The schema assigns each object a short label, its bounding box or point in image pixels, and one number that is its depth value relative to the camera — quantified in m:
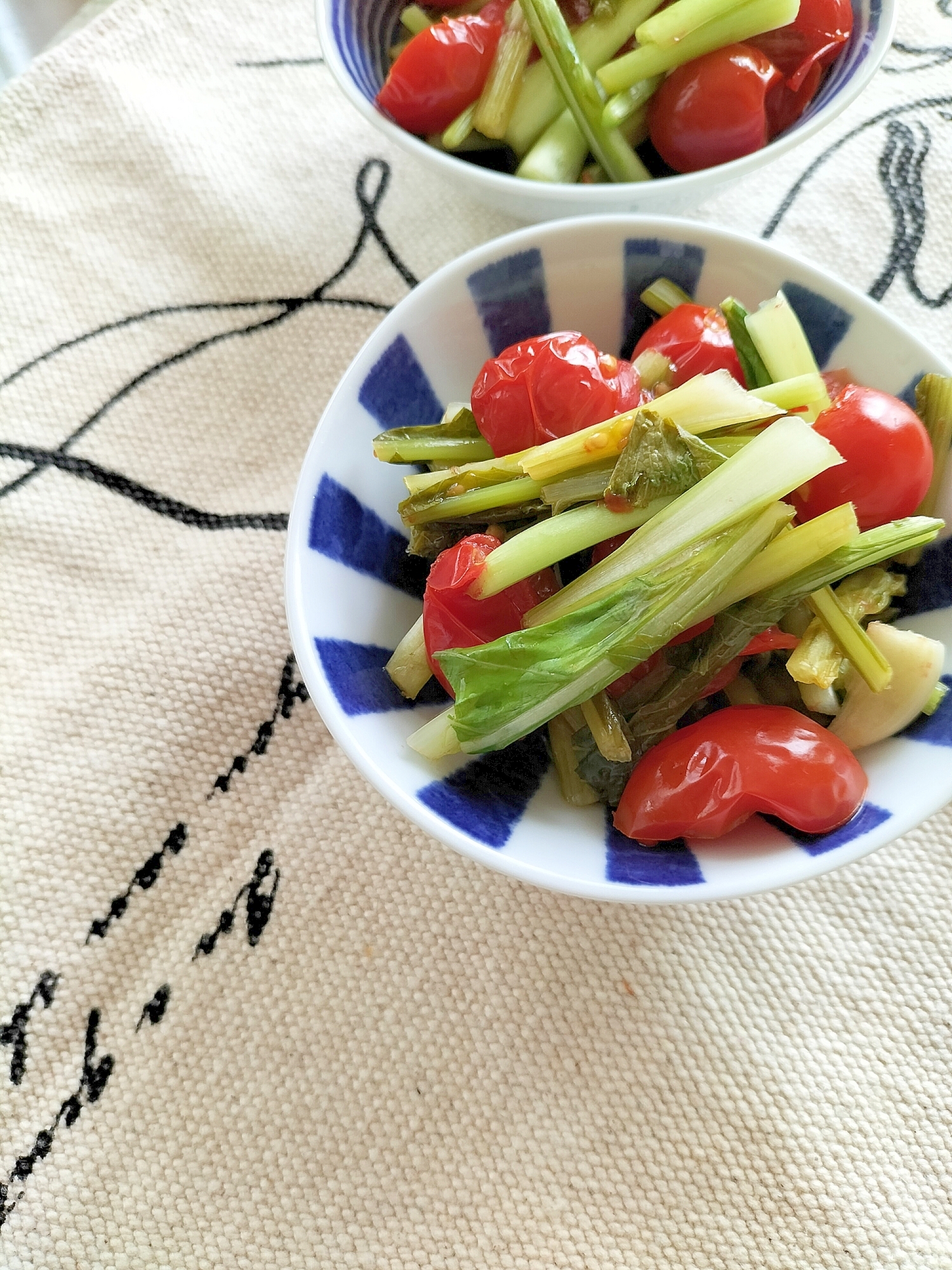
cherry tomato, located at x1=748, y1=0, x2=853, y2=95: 0.21
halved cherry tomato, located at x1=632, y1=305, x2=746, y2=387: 0.17
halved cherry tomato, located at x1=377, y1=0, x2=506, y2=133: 0.20
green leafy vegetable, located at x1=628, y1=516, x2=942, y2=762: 0.15
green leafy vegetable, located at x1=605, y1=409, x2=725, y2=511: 0.15
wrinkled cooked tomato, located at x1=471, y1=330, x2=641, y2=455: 0.16
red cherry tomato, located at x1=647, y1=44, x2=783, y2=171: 0.20
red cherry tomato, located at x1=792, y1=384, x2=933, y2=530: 0.16
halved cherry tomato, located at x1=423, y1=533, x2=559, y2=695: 0.16
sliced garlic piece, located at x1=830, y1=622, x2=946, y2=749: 0.16
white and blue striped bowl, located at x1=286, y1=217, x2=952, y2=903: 0.15
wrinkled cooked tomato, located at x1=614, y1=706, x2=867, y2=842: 0.15
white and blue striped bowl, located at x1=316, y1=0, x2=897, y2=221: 0.19
